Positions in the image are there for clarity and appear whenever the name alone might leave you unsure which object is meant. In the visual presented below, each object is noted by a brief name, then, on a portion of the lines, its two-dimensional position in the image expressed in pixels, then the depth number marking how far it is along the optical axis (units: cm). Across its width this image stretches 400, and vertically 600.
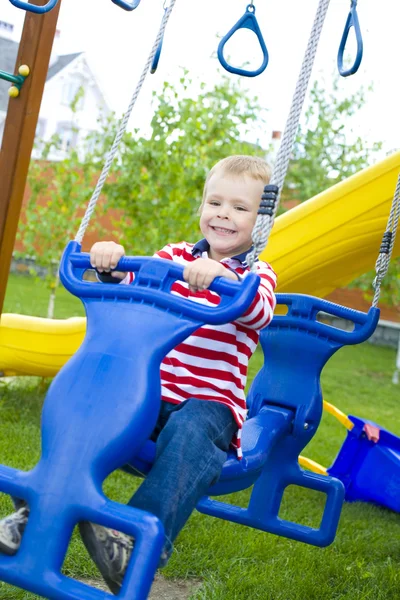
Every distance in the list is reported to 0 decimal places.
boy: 160
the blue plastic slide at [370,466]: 409
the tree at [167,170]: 798
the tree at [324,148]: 1464
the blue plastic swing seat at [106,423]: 149
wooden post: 348
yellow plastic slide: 402
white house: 2184
